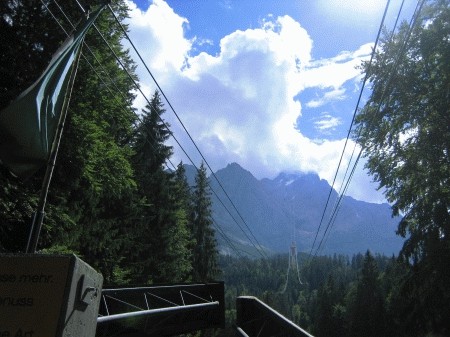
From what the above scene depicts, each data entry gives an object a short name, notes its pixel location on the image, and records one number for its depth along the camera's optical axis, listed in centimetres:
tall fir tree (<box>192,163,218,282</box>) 4369
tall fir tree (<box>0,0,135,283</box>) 1274
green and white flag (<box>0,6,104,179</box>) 605
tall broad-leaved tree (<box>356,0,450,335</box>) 1706
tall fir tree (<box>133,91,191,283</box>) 2973
